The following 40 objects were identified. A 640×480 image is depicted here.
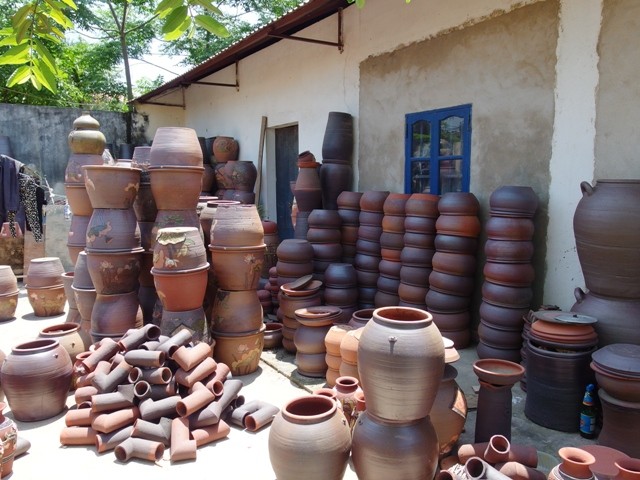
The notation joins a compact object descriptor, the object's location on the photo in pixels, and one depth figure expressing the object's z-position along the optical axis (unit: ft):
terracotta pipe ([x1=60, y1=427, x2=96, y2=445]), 9.70
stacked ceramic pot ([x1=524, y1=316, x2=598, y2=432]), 9.81
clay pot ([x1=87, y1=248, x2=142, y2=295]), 12.91
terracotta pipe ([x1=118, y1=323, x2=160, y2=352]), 11.12
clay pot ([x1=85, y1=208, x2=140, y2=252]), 12.98
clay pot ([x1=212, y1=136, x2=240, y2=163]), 29.58
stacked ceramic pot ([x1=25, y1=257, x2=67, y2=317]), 19.34
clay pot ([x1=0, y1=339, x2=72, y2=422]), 10.50
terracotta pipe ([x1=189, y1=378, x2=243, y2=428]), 9.86
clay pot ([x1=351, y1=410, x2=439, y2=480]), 7.18
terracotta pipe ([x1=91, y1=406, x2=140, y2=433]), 9.65
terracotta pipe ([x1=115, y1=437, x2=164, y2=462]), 9.12
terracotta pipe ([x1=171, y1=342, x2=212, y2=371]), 10.50
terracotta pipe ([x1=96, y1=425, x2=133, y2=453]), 9.46
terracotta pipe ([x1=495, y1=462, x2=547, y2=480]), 7.02
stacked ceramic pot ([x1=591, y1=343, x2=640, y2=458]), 8.36
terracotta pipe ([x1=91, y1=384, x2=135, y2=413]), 9.91
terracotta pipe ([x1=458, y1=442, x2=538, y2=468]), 7.47
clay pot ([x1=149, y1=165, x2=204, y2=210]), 12.94
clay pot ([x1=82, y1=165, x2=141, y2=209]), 12.84
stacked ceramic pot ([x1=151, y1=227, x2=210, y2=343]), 11.89
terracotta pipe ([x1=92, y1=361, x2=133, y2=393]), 10.23
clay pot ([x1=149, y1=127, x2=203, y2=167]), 12.97
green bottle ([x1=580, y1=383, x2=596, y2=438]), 9.54
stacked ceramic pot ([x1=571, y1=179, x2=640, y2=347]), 10.11
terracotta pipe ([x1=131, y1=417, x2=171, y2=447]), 9.52
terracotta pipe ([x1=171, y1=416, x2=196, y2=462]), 9.14
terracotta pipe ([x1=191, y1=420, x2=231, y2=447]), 9.64
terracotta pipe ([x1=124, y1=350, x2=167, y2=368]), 10.37
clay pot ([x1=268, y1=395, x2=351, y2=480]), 7.22
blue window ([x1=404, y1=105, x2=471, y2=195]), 15.55
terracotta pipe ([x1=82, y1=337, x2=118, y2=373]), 11.00
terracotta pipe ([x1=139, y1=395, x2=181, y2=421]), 9.86
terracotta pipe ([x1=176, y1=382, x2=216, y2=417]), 9.84
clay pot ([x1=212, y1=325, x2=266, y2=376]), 13.10
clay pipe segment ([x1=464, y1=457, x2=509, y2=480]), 6.52
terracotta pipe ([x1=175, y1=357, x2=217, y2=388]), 10.37
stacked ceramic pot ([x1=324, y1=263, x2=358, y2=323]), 15.89
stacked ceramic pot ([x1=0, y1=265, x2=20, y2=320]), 19.08
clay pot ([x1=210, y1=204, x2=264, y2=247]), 13.07
